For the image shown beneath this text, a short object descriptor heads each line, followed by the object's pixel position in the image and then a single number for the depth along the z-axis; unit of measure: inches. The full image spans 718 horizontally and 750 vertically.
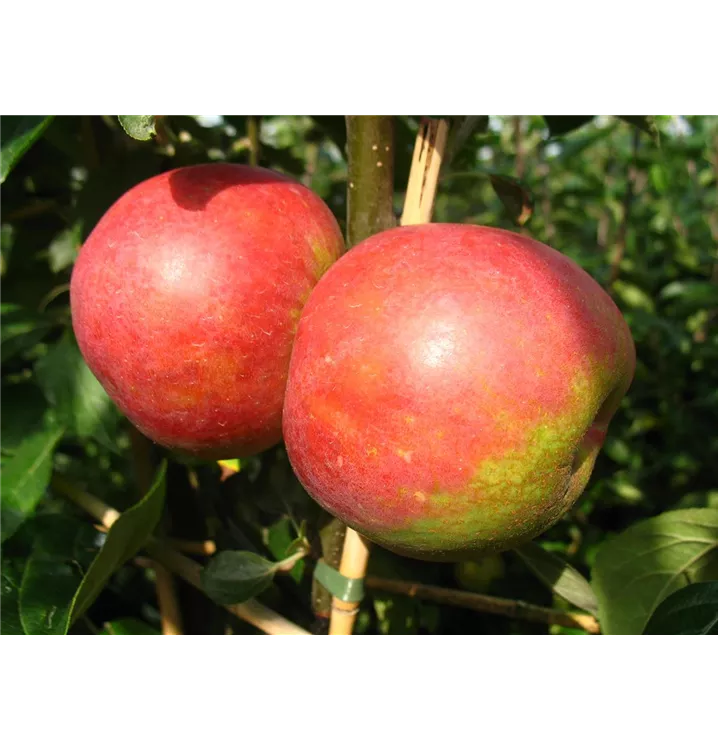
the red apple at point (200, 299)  8.3
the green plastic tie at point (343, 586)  9.4
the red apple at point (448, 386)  7.4
